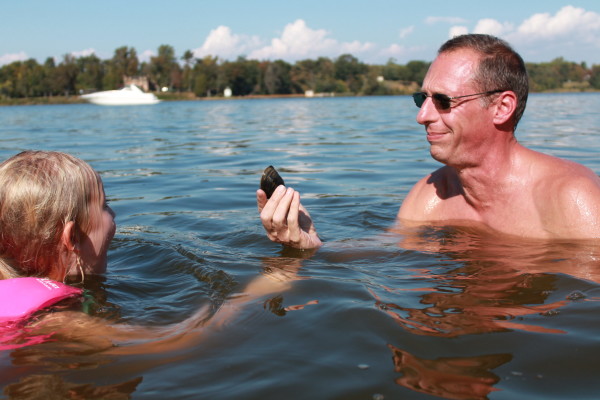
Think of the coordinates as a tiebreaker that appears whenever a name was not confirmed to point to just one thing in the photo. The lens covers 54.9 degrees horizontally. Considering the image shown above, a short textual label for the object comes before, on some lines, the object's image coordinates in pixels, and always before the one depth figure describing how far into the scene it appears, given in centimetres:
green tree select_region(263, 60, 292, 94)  11588
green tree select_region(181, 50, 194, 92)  11702
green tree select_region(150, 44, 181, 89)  11906
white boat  6638
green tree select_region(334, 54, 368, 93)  12600
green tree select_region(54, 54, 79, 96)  10669
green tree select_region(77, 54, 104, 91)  11450
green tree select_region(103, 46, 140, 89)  11450
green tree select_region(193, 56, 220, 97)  11094
